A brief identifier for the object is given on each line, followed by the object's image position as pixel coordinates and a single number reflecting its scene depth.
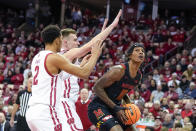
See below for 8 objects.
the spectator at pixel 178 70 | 13.47
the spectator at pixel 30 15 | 23.95
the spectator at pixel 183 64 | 13.61
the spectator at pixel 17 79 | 15.97
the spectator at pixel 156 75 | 13.53
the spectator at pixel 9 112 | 11.39
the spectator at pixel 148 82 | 13.24
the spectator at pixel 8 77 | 16.22
